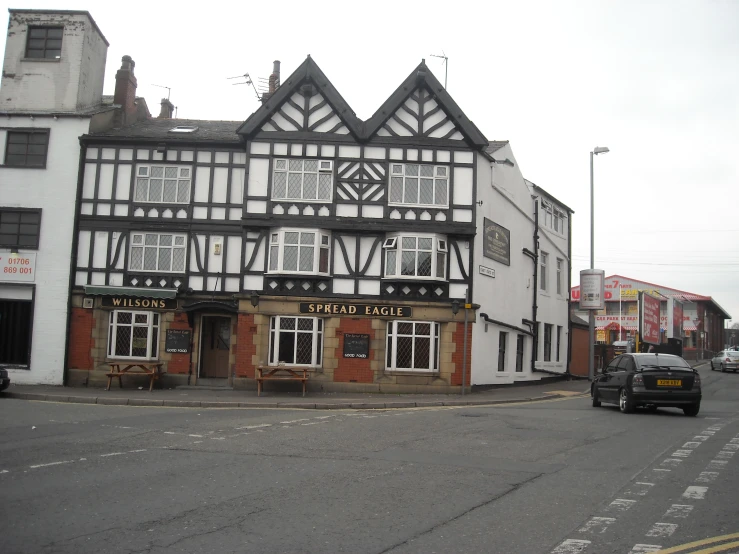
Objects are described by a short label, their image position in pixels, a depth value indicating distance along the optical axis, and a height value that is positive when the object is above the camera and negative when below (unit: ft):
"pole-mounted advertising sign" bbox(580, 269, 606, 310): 106.11 +9.92
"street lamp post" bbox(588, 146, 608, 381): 102.83 +15.90
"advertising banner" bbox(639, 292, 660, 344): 124.06 +7.73
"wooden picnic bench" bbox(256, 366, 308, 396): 74.74 -2.85
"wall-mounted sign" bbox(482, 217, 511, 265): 86.12 +13.54
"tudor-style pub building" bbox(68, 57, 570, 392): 80.33 +10.97
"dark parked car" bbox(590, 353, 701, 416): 58.75 -1.73
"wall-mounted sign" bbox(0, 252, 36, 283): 84.07 +7.69
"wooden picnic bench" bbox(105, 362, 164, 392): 78.33 -3.12
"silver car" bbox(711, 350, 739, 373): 160.76 +1.11
